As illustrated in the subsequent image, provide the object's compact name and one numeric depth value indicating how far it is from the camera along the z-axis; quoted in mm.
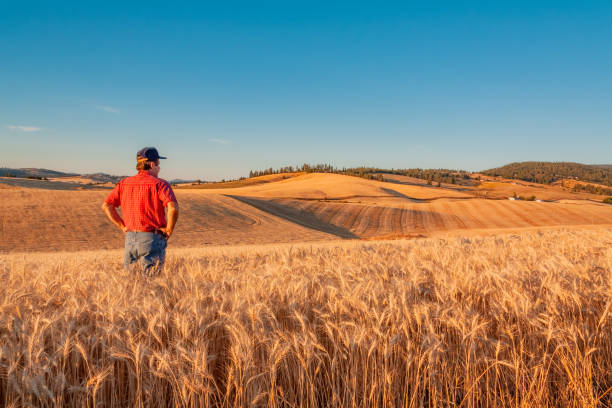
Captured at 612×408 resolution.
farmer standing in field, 5207
